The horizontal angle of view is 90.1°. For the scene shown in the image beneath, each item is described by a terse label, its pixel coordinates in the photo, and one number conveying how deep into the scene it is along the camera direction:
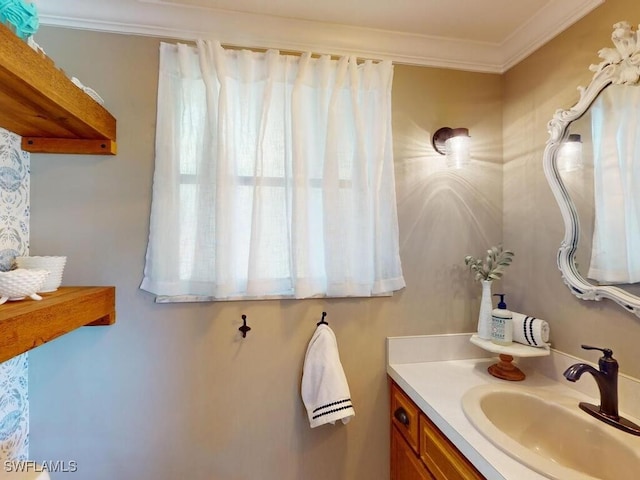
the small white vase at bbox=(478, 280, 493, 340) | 1.42
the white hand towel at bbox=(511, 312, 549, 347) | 1.32
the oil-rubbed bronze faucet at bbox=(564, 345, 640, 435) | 1.01
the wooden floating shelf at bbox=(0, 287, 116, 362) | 0.75
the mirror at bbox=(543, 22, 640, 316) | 1.07
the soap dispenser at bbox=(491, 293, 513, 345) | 1.36
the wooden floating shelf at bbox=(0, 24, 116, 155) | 0.79
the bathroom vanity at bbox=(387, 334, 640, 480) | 0.88
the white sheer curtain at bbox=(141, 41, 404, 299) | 1.33
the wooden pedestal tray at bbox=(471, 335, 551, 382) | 1.29
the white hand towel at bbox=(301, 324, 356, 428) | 1.34
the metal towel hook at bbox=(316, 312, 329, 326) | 1.45
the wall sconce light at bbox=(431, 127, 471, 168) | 1.48
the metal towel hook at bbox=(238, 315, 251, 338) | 1.39
